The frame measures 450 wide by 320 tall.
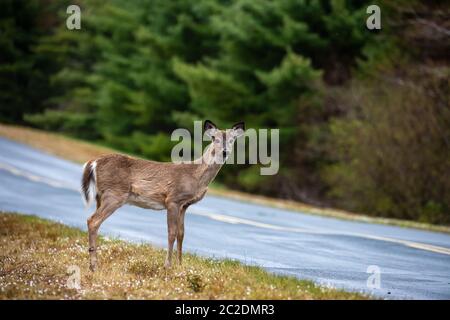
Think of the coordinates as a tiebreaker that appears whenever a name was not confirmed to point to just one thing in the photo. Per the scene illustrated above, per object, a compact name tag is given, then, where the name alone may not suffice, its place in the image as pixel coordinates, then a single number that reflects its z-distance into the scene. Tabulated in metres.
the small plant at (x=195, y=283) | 16.61
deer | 18.45
